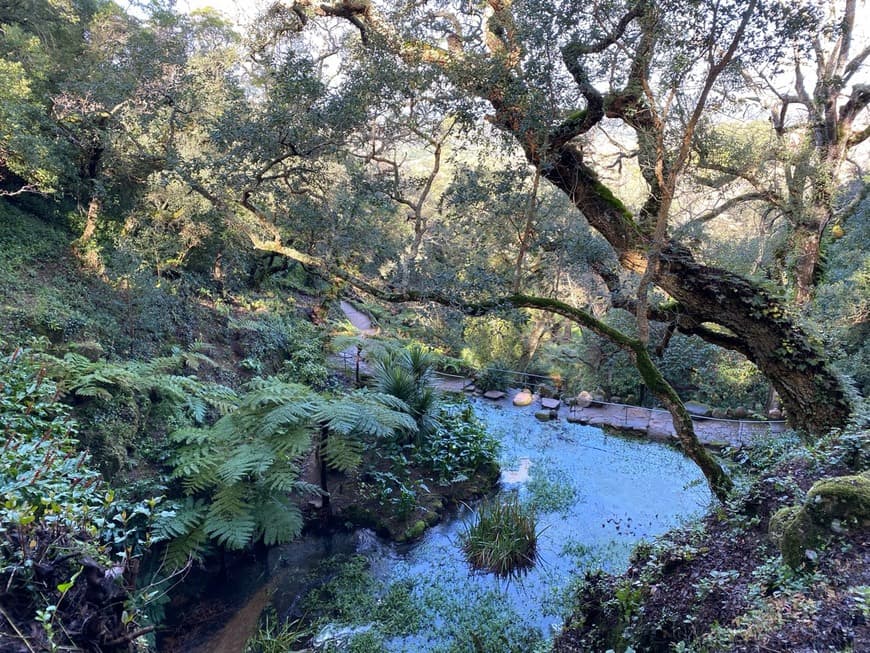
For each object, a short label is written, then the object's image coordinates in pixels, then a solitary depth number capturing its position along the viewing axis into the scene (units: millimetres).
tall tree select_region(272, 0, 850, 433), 4035
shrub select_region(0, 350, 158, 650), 1585
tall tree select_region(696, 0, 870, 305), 6836
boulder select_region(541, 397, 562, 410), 9852
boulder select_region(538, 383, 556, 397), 10883
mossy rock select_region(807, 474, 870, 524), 2402
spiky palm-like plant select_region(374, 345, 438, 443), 6914
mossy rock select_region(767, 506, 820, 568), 2367
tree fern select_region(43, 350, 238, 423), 4148
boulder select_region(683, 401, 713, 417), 9422
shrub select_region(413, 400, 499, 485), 6738
